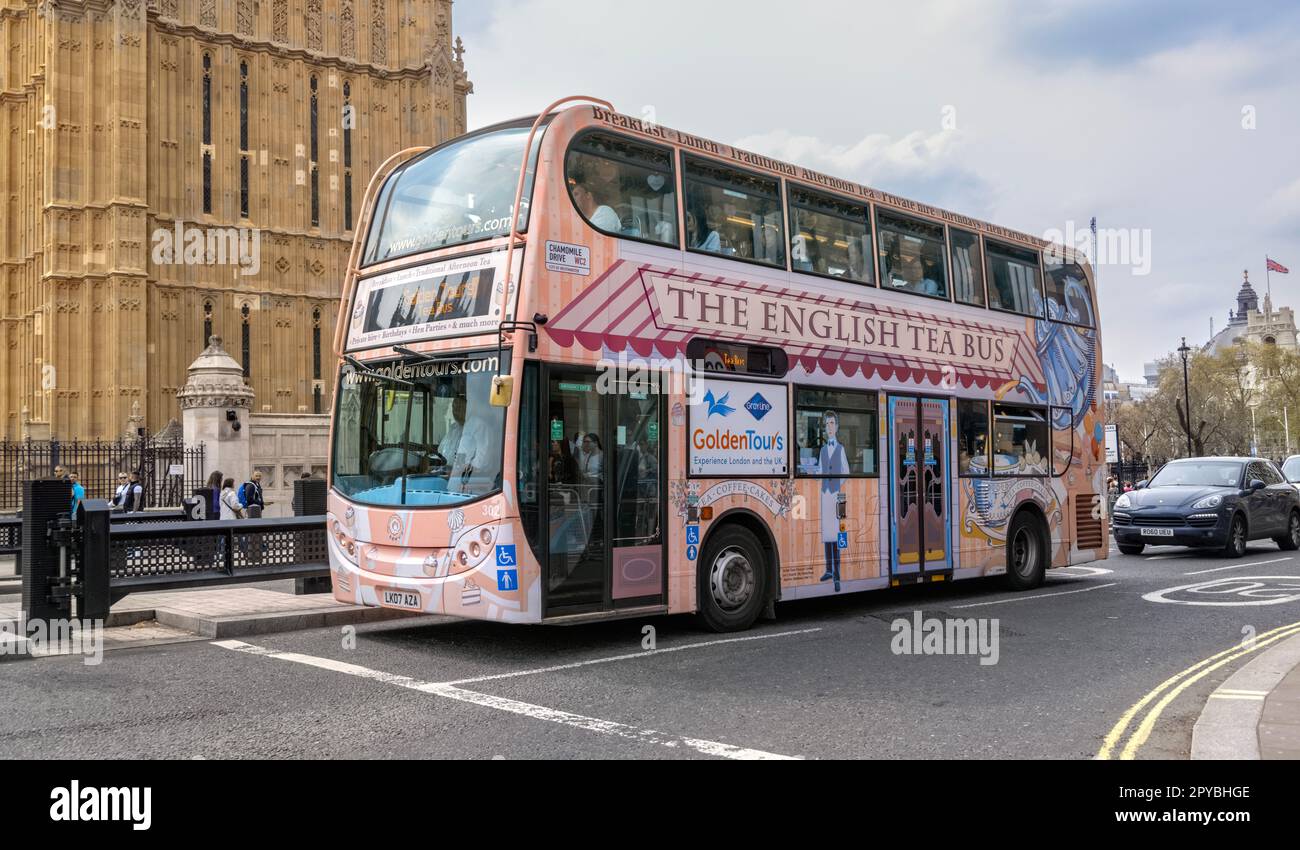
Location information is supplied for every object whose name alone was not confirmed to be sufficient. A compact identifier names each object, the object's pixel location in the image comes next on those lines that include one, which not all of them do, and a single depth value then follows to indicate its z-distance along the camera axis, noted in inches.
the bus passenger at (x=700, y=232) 378.0
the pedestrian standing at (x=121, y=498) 738.8
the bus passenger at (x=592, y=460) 339.9
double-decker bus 328.8
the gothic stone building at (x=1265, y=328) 4789.4
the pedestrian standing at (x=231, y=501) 669.9
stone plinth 887.1
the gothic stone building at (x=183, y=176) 1814.7
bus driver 325.7
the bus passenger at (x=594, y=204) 343.6
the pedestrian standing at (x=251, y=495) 700.0
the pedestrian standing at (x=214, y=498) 662.5
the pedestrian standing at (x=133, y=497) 705.0
